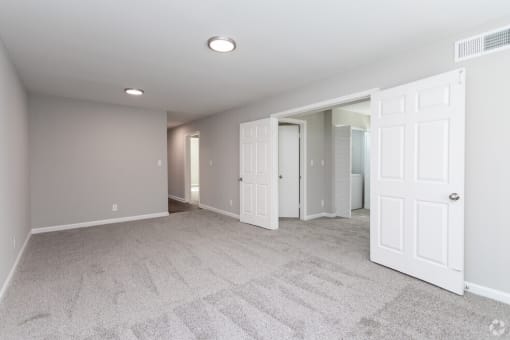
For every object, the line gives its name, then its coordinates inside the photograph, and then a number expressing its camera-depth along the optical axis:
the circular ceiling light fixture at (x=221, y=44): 2.46
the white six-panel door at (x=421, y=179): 2.31
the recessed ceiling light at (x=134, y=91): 4.17
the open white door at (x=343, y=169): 5.59
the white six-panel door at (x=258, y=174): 4.54
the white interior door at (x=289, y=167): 5.37
